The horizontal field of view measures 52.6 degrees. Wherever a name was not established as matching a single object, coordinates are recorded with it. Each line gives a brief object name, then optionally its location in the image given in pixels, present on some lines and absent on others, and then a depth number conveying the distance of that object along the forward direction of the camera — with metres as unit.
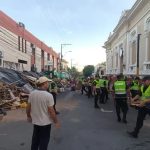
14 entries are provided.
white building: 12.71
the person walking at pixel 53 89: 6.28
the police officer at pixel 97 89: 7.74
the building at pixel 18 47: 14.09
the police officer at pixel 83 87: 14.67
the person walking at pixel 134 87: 7.83
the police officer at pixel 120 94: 5.33
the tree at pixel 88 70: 42.29
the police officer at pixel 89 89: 12.36
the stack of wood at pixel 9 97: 7.28
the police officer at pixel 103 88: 8.92
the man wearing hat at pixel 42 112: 2.75
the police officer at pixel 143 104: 3.90
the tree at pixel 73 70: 56.29
